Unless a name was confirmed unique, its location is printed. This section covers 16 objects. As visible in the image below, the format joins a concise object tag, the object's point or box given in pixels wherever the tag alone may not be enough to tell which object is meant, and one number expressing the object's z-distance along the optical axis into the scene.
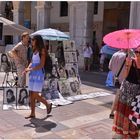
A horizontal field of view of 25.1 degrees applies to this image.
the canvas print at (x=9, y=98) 7.34
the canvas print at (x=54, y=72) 8.59
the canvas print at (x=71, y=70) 9.24
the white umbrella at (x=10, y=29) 11.98
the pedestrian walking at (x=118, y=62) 5.70
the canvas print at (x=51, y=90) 8.20
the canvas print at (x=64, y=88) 8.82
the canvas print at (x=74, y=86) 9.11
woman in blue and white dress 6.21
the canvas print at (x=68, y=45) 9.21
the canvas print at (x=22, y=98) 7.37
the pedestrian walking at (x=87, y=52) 16.16
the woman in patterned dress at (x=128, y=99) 4.22
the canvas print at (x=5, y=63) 9.66
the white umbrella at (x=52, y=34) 9.75
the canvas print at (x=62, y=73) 9.08
